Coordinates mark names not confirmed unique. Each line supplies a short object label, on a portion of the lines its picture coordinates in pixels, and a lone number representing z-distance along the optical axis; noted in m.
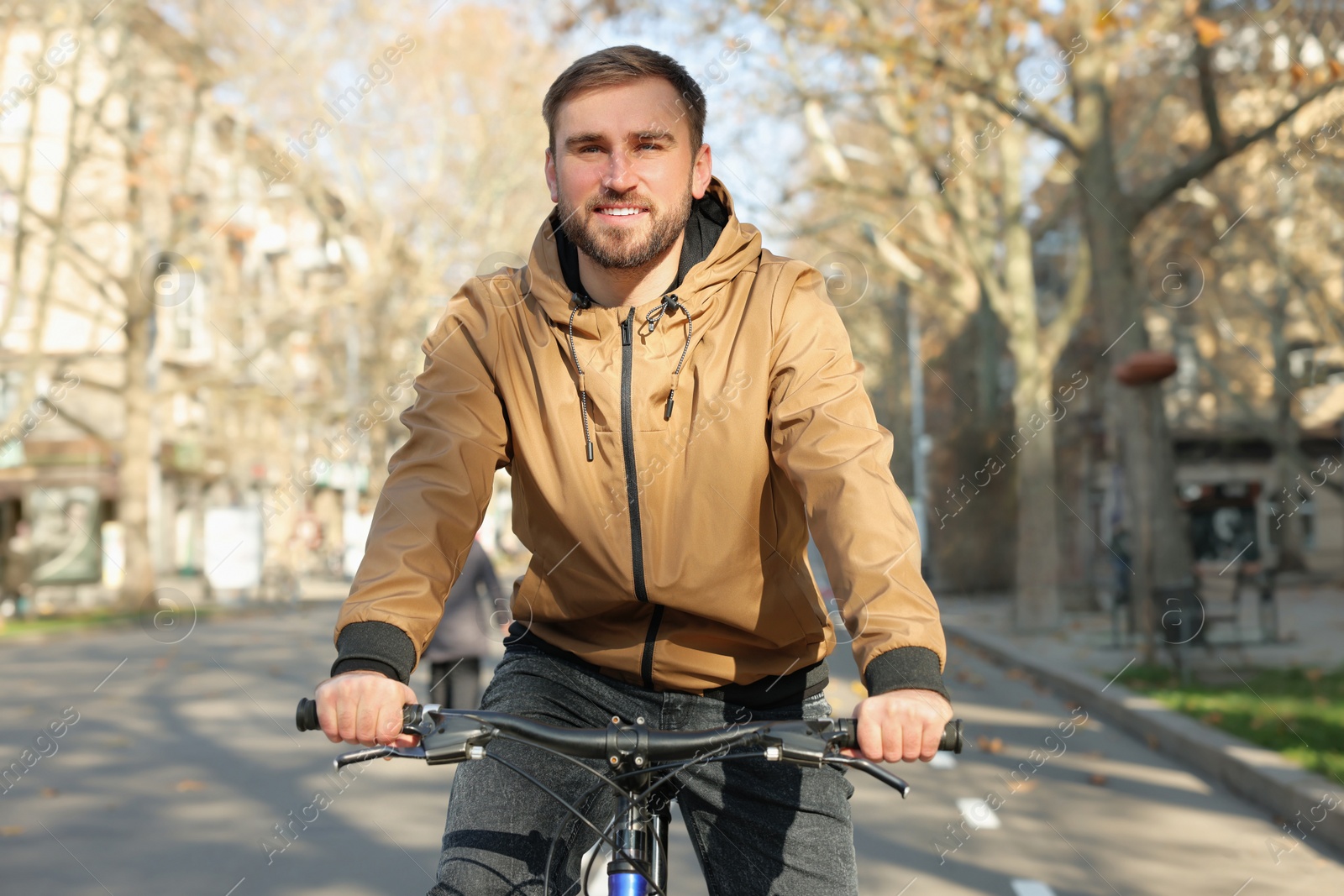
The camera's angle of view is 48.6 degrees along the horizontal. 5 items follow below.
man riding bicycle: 2.48
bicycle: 2.15
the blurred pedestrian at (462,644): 8.89
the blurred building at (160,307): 22.75
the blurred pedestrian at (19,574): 26.33
